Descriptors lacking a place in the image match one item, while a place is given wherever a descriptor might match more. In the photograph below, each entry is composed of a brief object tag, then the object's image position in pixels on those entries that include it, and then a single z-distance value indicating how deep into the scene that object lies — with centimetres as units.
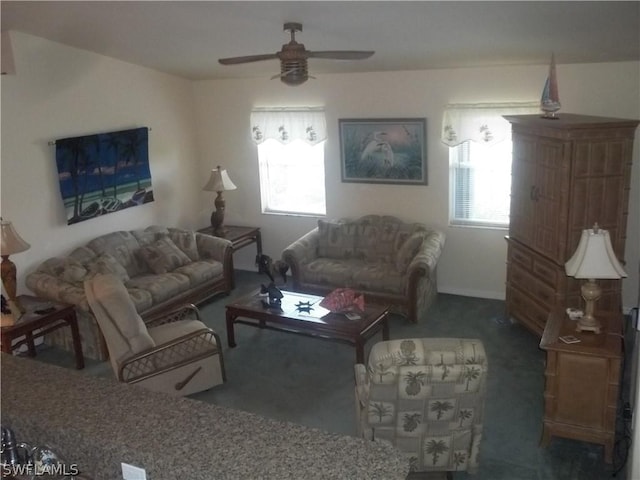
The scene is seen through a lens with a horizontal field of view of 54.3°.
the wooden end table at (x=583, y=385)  381
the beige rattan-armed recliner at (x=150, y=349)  448
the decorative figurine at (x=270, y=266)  588
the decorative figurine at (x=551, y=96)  510
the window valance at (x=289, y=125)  717
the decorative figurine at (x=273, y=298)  557
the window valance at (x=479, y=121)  608
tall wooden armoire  480
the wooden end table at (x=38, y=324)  506
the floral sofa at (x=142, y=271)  568
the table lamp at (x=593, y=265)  397
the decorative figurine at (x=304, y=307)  542
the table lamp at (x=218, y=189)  739
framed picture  667
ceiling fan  440
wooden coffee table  507
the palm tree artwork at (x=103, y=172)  622
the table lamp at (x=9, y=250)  518
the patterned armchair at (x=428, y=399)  337
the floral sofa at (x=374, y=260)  612
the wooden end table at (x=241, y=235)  746
